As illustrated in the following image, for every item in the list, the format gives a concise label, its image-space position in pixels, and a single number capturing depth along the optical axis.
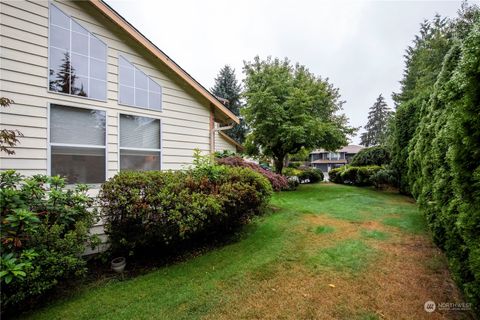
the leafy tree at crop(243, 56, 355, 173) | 11.73
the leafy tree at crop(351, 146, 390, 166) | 15.01
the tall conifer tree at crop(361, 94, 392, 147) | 42.94
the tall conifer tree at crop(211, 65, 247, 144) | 24.66
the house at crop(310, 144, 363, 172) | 42.41
